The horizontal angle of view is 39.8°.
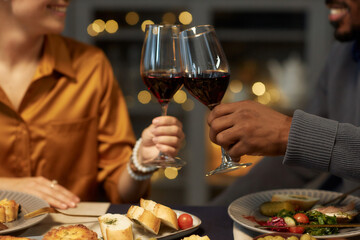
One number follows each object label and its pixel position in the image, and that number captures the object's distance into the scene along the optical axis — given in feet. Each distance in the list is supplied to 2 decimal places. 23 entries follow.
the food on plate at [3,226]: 3.47
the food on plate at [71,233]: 3.06
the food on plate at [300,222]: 3.34
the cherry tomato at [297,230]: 3.34
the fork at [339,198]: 3.95
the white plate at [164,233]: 3.36
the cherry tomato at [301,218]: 3.50
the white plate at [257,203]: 3.46
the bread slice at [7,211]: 3.62
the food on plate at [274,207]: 3.78
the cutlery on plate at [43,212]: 3.70
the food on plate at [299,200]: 3.90
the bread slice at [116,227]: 3.13
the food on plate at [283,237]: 2.73
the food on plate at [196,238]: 3.07
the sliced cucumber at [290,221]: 3.45
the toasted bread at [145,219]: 3.28
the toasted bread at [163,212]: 3.41
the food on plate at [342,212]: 3.53
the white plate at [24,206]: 3.49
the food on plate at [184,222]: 3.55
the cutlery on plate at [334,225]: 3.33
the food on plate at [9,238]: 2.99
